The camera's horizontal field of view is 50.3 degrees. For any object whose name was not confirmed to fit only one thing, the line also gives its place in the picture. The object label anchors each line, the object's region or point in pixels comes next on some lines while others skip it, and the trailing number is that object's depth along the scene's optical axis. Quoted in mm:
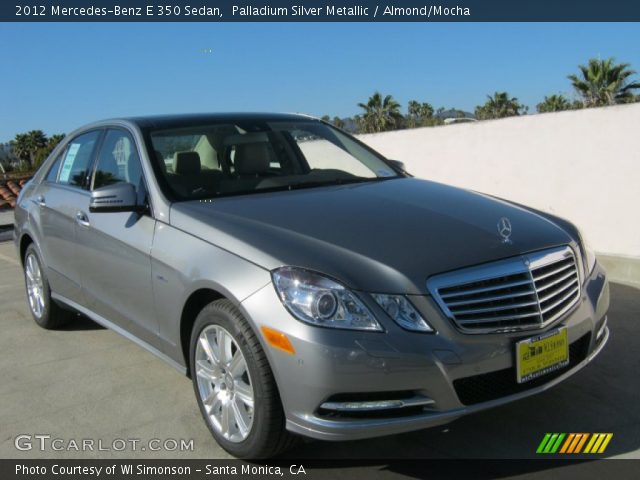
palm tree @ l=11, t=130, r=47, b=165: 87938
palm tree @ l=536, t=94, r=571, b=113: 71000
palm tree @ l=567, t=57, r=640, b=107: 55341
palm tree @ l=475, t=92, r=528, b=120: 74438
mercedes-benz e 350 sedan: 2633
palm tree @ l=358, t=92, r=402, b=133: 77062
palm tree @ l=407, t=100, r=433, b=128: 91912
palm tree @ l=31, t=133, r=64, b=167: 78450
